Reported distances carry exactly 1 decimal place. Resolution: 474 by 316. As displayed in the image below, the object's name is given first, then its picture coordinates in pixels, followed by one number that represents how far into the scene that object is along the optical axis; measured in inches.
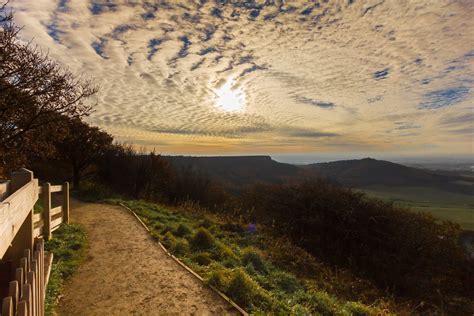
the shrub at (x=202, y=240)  325.0
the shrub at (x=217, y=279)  220.5
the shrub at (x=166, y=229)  375.7
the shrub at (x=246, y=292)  201.6
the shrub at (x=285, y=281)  260.2
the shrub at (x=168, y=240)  319.9
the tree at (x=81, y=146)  750.2
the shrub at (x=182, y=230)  370.6
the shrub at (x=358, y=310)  222.8
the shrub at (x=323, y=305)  217.3
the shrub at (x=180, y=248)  301.0
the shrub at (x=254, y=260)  294.8
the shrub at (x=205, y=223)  434.7
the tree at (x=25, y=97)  331.9
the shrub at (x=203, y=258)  282.2
